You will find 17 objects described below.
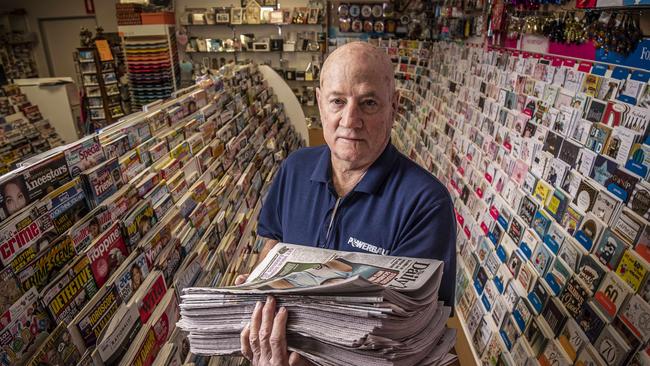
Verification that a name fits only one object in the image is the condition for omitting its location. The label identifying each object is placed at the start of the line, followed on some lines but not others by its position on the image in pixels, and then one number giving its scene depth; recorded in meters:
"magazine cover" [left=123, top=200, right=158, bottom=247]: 1.48
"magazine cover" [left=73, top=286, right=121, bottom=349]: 1.15
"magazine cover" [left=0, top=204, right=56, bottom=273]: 0.98
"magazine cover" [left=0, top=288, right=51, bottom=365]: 0.93
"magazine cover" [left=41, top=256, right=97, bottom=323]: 1.09
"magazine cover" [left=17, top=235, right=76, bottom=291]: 1.03
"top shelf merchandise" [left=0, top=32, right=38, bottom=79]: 8.36
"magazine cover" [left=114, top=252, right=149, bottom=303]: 1.36
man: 1.12
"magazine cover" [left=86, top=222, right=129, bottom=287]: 1.28
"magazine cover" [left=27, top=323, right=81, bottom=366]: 1.00
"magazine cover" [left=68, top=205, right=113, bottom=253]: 1.22
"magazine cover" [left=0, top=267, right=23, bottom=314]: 0.95
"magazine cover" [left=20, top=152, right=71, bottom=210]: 1.11
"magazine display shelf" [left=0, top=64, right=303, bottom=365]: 1.05
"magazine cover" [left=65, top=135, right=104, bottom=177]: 1.29
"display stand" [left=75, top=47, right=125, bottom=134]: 6.68
